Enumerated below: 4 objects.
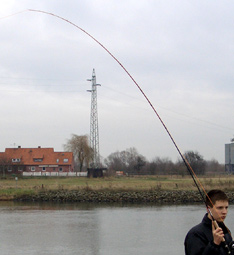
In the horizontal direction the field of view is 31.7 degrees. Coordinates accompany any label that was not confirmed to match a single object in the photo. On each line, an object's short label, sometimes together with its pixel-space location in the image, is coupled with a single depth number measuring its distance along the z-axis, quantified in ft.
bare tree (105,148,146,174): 367.45
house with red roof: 199.72
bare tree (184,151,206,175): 215.72
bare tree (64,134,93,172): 201.57
